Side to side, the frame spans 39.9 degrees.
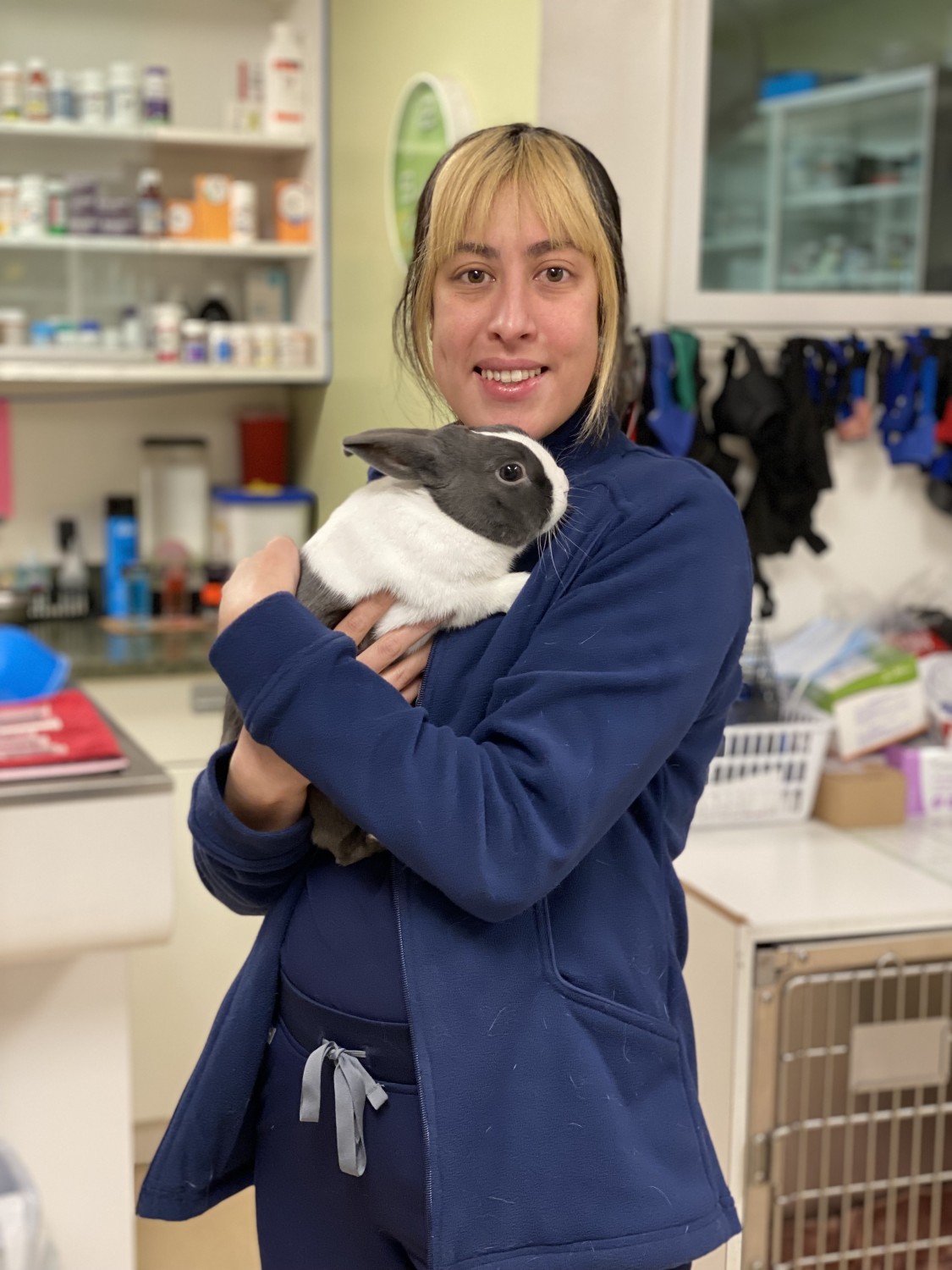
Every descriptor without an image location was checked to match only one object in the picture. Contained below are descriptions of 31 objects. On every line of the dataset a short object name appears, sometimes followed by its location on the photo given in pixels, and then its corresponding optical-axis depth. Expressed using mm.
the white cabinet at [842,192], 2357
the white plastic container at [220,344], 3016
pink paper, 3146
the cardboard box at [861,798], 2107
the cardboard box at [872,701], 2176
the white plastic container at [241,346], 3039
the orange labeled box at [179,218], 2990
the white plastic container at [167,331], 2955
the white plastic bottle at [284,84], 2893
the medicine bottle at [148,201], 2896
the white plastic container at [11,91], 2766
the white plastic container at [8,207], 2789
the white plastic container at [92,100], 2842
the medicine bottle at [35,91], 2797
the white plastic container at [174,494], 3229
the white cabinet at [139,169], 2830
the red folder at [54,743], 1673
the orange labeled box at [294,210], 2994
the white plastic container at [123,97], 2869
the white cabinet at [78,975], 1630
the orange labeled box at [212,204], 3016
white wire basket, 2086
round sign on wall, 1895
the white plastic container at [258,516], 2967
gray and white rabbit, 945
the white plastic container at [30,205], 2797
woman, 814
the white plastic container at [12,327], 2828
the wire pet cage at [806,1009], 1708
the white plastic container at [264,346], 3037
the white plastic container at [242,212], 3020
